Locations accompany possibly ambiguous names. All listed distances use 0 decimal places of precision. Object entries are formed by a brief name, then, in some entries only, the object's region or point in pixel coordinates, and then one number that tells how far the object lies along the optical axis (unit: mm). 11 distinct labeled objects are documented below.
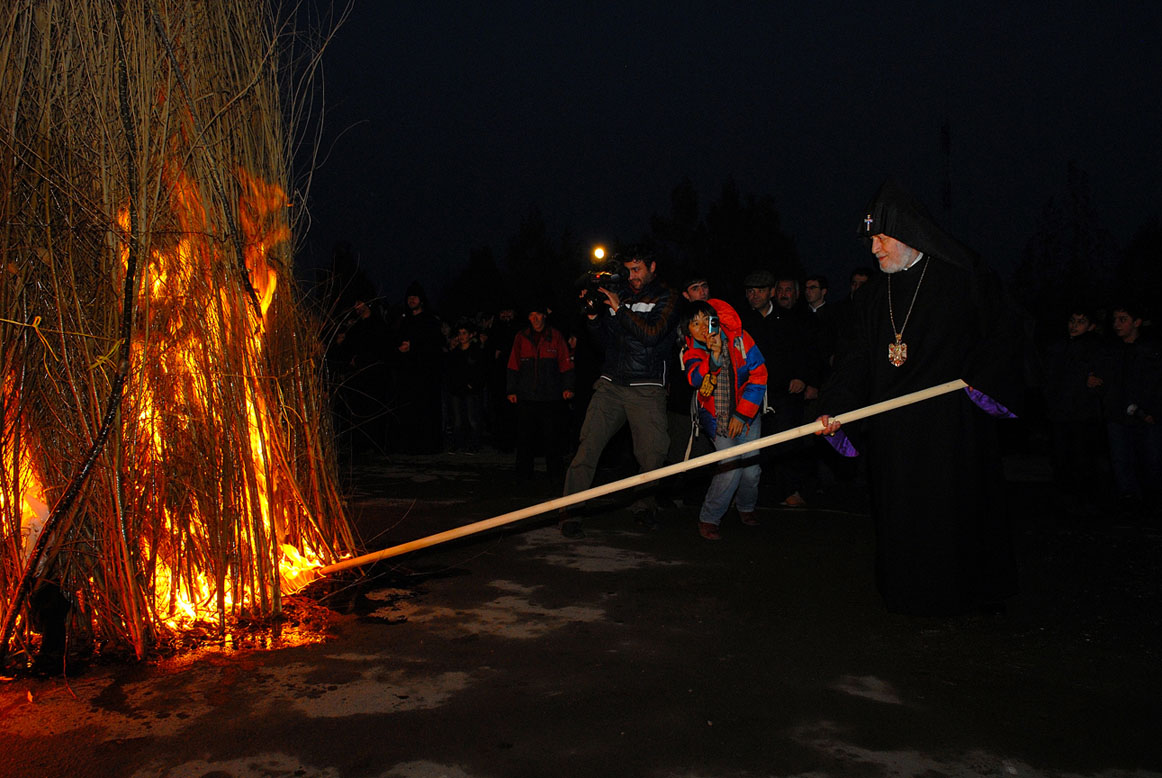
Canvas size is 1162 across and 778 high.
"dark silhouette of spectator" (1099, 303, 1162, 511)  8086
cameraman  6730
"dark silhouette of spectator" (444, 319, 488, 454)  12961
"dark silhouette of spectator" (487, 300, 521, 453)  12672
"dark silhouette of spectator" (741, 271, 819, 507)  8180
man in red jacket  9750
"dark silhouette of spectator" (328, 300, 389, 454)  12720
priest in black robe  4836
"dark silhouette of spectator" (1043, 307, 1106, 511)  8359
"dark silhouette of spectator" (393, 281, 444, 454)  12492
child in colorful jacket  6664
